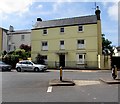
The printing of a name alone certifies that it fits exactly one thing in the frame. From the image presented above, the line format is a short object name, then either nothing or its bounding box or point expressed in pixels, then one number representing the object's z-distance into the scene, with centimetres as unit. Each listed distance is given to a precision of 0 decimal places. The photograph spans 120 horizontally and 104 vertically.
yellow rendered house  1646
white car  1341
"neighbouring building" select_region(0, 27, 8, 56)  2484
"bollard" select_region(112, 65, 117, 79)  763
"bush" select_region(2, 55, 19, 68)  1661
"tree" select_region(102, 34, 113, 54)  2809
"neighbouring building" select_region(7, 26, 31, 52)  2538
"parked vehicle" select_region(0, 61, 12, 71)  1396
